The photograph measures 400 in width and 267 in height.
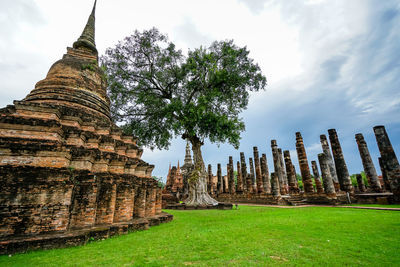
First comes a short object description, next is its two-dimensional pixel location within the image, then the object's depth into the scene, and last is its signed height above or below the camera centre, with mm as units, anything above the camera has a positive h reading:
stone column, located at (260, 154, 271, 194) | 25444 +2249
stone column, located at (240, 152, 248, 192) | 28661 +3309
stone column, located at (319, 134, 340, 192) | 18281 +3051
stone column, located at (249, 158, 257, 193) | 31094 +3059
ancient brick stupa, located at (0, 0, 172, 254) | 4359 +567
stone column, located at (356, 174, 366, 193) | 21658 +522
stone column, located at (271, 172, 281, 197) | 20516 +283
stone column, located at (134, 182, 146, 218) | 7230 -383
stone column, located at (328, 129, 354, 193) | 16703 +2355
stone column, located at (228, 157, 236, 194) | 30047 +1762
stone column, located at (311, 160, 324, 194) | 18016 +1488
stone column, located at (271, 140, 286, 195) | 23547 +3752
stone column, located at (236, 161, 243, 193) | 29323 +1805
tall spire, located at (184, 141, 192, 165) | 28433 +5074
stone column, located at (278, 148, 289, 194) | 29038 +4991
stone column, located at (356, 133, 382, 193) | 16930 +2147
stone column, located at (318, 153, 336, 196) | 15592 +1262
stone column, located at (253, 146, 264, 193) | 26472 +2625
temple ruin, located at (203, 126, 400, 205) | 12969 +985
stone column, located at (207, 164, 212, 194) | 33603 +2006
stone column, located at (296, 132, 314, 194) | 17594 +2223
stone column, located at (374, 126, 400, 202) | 12086 +1862
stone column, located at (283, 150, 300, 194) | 20322 +1435
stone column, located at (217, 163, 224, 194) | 34241 +2235
